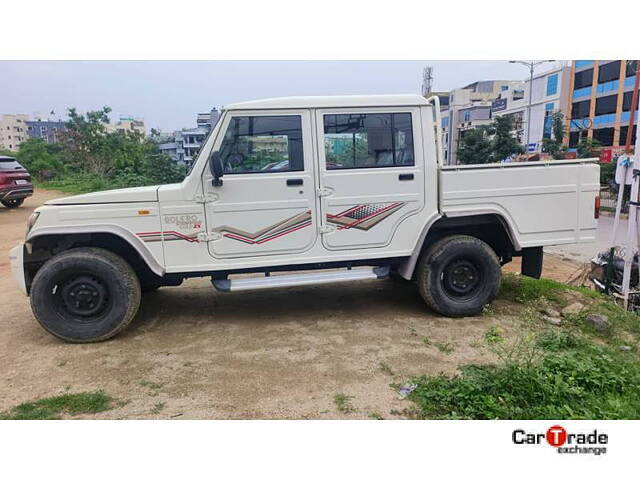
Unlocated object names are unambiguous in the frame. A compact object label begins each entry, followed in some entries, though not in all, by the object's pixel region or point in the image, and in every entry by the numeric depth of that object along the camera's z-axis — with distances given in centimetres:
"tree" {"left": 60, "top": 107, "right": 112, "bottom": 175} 2569
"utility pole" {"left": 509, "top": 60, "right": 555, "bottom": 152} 4144
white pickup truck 416
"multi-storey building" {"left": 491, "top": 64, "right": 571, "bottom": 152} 3934
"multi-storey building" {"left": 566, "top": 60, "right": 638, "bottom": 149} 3347
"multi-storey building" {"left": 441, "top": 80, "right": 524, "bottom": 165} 5022
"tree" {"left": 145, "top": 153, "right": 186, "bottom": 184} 1931
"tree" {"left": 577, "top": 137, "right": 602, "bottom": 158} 2622
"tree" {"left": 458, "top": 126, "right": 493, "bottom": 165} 2864
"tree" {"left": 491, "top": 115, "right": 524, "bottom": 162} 2780
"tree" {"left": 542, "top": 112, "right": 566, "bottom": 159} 2853
